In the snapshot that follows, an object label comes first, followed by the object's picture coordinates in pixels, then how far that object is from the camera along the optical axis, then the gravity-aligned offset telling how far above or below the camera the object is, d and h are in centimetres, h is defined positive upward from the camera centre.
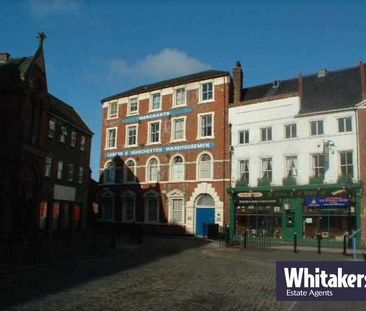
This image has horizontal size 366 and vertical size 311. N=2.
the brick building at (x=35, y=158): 2278 +430
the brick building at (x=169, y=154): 3522 +630
